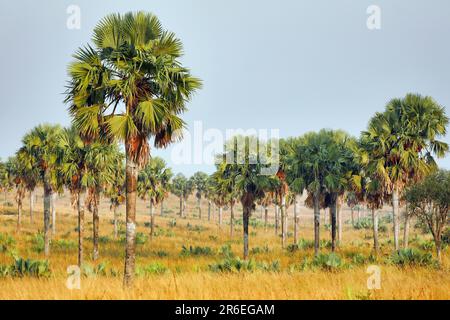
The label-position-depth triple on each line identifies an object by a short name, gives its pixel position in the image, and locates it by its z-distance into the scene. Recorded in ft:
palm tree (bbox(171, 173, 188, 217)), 288.10
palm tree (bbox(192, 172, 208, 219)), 284.82
